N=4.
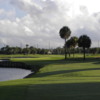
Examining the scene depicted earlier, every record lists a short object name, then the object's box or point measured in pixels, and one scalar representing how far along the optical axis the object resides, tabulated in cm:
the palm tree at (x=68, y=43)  14974
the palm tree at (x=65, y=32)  13250
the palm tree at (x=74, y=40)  14664
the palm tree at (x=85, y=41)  11944
